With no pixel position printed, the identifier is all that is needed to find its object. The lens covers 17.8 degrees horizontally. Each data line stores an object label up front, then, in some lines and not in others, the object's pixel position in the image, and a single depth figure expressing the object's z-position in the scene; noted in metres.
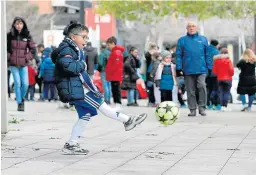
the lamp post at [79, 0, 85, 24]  23.70
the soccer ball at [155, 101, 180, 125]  11.35
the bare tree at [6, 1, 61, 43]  61.91
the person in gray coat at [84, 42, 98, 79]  19.69
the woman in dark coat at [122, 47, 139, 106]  20.27
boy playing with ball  8.96
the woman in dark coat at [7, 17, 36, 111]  15.70
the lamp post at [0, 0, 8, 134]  10.45
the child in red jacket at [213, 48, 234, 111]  18.83
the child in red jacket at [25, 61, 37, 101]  24.19
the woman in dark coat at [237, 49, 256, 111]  18.59
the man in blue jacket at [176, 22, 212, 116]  15.05
